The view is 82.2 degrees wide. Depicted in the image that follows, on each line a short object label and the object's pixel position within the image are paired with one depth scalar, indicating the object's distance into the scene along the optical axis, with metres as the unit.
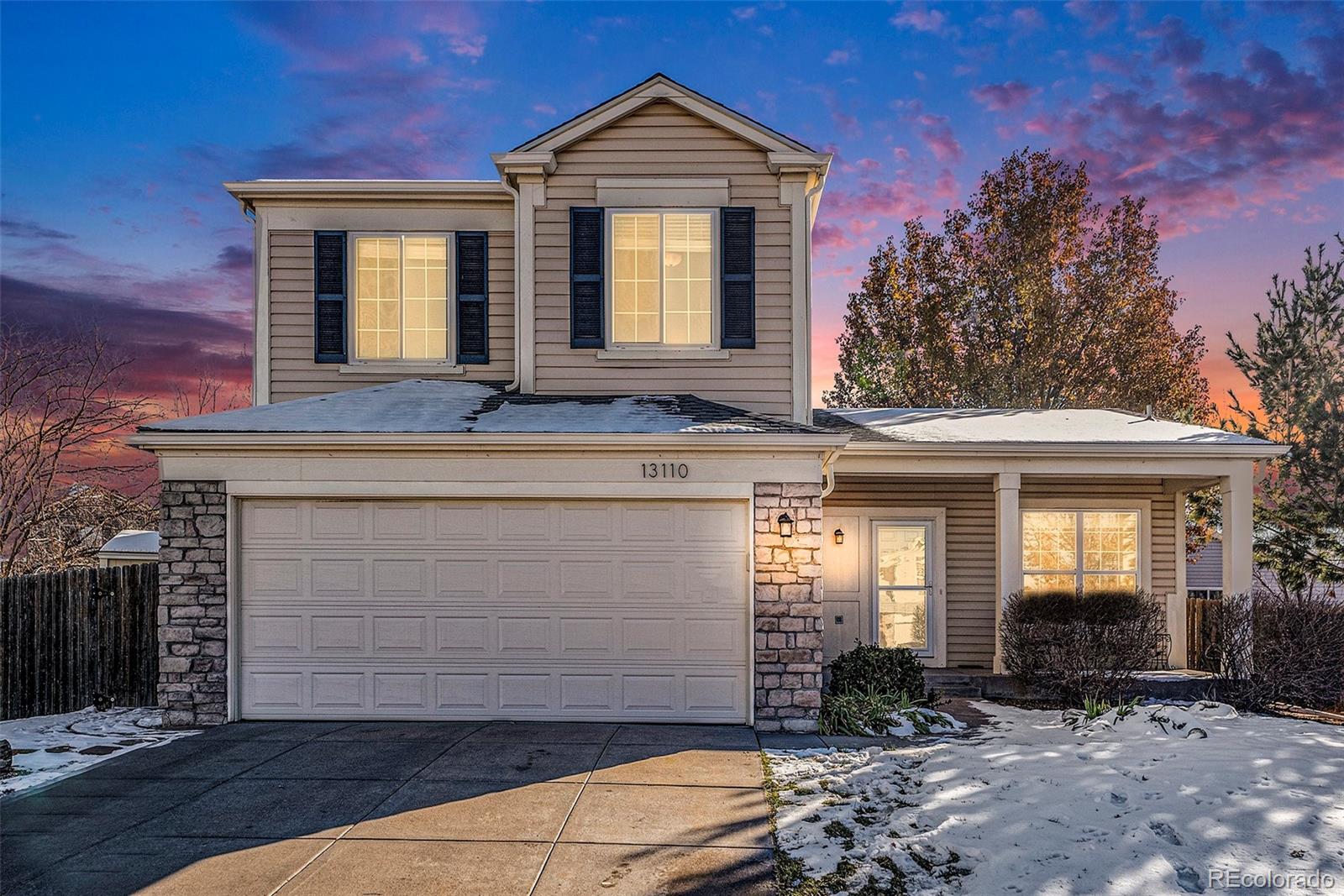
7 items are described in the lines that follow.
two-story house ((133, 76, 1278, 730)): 7.58
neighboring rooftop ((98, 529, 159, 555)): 11.29
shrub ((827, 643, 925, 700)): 8.07
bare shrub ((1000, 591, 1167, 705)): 8.54
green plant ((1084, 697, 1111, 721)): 7.62
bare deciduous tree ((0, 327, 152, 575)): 11.66
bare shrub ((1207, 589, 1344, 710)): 8.39
